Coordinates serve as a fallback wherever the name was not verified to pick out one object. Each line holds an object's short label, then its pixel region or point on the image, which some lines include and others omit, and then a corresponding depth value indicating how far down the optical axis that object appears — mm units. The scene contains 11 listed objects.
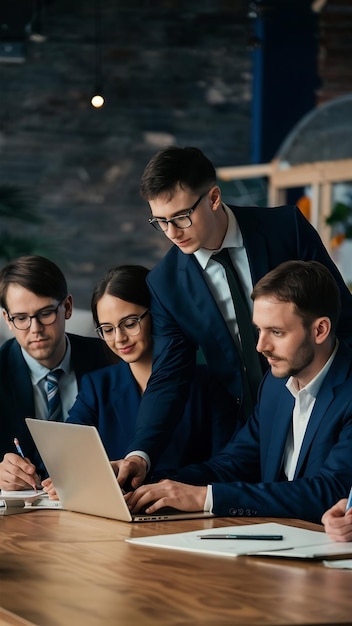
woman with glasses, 3543
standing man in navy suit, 3283
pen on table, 2246
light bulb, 5723
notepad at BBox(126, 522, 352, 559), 2115
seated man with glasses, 3664
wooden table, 1665
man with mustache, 2623
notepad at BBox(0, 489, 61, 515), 2767
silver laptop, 2513
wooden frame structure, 8211
